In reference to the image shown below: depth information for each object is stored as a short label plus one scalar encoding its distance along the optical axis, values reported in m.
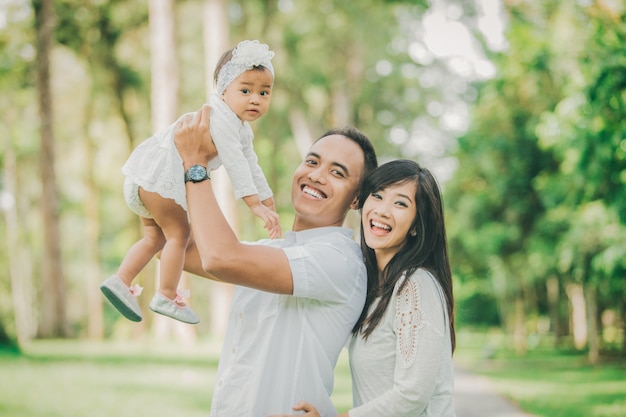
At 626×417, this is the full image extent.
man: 2.76
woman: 2.73
